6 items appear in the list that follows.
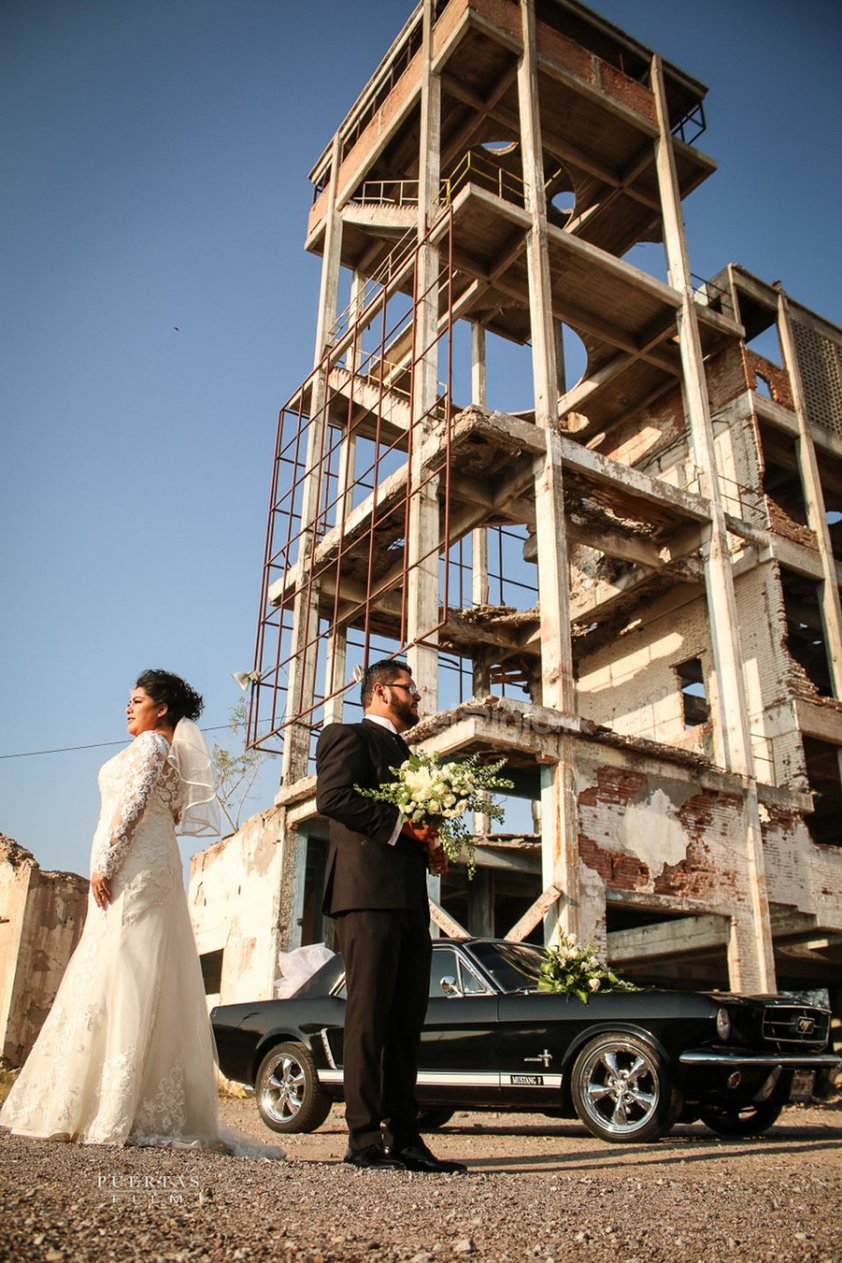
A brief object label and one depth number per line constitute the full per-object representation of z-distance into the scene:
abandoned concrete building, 13.34
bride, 3.97
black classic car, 6.04
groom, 3.70
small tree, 30.32
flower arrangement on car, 6.64
